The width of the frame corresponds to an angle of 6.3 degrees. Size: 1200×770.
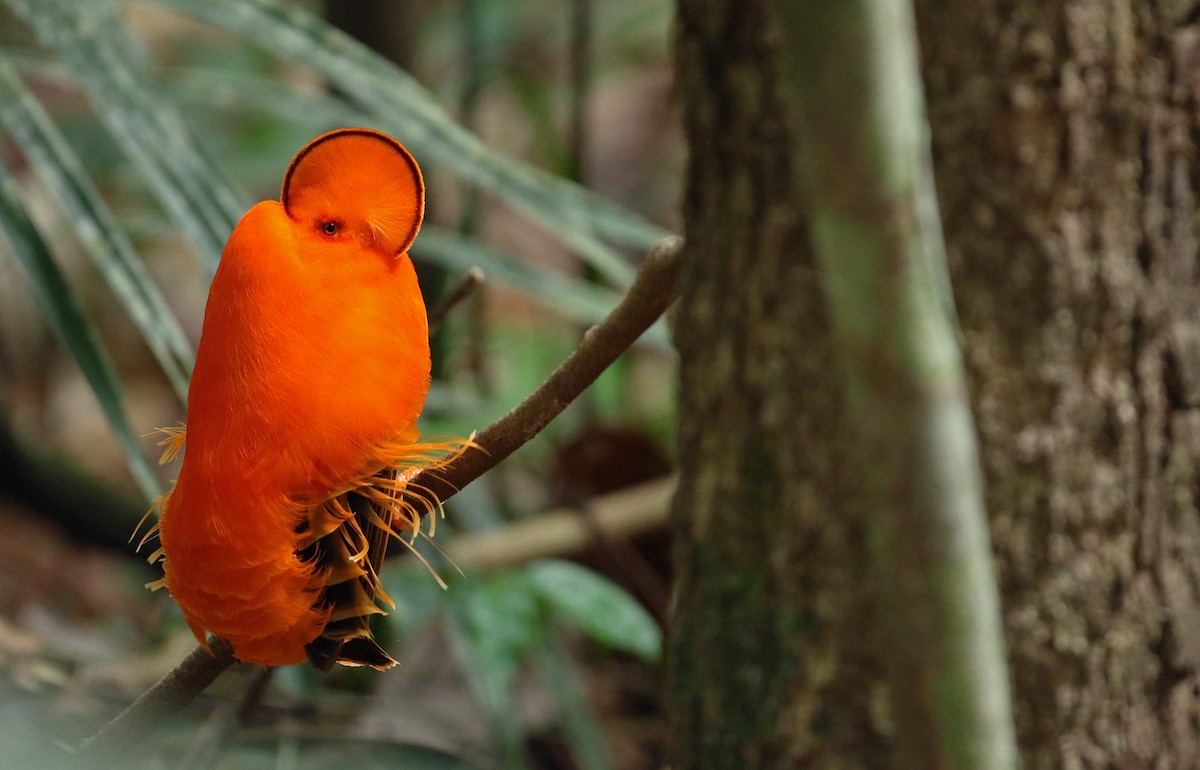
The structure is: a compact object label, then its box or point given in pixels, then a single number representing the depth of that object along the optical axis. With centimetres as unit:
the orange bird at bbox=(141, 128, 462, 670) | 440
